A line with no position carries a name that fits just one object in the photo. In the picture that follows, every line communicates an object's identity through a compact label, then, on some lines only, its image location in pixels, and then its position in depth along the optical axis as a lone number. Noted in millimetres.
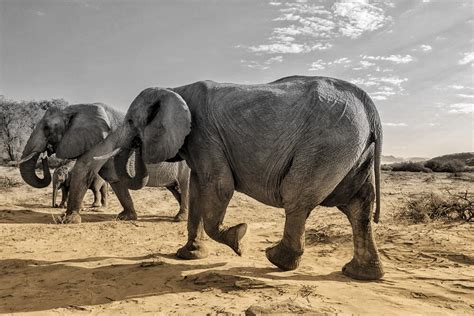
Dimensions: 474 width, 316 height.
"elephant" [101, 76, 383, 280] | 3893
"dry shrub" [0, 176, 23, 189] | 12648
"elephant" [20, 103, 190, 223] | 7946
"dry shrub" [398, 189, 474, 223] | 7411
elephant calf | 10102
